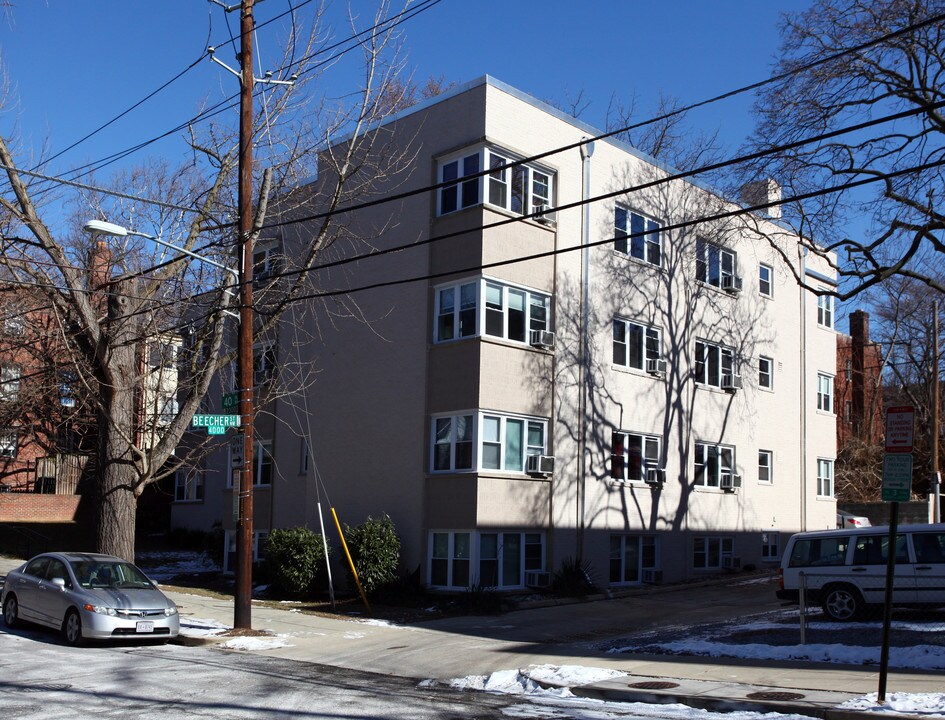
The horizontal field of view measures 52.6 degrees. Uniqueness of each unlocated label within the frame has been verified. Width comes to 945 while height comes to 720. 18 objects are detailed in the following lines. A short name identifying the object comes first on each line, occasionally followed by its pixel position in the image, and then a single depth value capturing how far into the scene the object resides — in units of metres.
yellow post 21.33
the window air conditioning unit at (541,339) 23.64
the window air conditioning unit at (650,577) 26.45
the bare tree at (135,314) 19.77
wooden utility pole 16.97
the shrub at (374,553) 22.02
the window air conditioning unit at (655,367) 27.48
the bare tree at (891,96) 18.72
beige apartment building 22.89
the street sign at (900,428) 10.61
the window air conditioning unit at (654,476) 26.81
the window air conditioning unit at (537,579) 23.12
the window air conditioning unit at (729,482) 29.98
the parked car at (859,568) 15.89
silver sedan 15.16
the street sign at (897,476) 10.59
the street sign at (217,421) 17.12
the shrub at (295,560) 22.97
